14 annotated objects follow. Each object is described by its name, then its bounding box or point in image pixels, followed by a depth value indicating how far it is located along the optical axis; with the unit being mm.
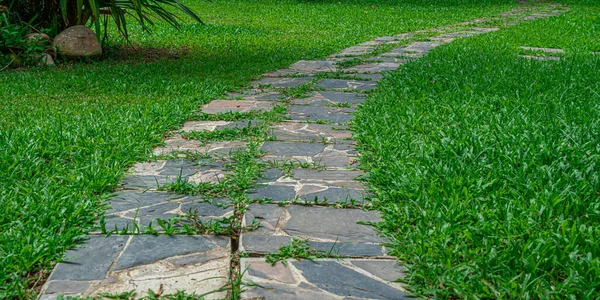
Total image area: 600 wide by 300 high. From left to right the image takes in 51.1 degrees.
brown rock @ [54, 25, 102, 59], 7230
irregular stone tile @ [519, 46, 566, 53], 8016
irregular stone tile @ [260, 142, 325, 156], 3820
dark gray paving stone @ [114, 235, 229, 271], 2386
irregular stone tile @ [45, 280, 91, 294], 2156
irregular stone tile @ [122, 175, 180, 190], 3195
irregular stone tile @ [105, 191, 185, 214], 2914
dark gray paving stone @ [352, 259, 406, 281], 2287
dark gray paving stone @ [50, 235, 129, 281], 2268
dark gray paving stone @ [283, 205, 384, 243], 2621
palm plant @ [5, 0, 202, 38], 7473
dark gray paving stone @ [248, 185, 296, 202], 3051
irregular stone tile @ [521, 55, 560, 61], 7352
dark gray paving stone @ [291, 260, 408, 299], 2158
